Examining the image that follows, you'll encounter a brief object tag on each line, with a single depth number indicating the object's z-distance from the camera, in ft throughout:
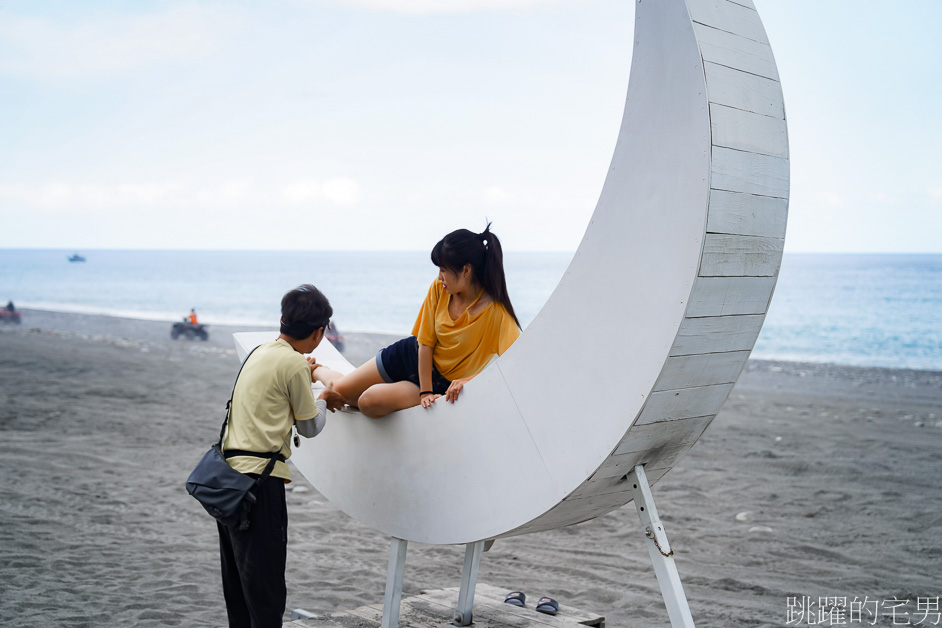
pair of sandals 12.28
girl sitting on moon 10.10
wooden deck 11.73
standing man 8.85
